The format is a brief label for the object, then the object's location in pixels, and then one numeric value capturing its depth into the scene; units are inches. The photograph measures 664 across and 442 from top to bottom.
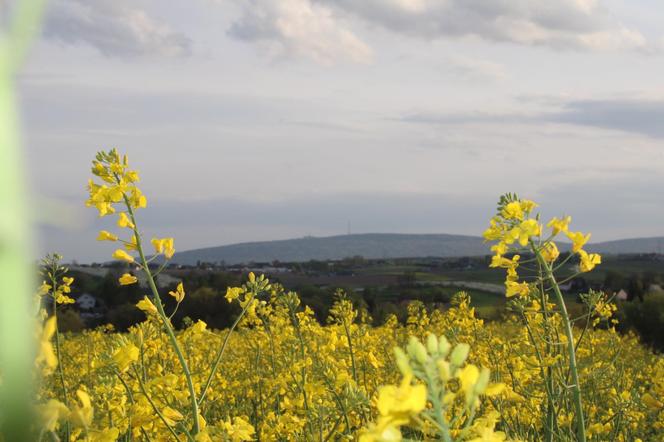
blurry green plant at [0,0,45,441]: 13.7
